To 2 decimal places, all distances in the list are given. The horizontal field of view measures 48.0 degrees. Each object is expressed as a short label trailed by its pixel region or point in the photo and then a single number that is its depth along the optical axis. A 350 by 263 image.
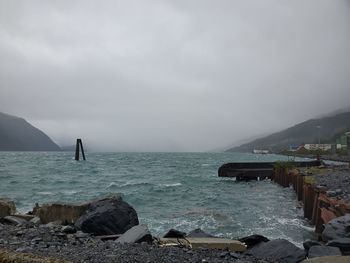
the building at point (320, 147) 163.60
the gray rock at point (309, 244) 10.13
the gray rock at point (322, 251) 8.84
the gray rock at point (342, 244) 9.41
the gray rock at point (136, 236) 10.04
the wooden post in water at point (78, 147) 99.26
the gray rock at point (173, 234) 11.87
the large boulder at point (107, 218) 12.54
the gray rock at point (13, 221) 13.00
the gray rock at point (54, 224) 12.12
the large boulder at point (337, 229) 10.67
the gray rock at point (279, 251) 8.90
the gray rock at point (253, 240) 11.29
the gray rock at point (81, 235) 10.48
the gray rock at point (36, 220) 13.71
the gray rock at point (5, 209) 14.95
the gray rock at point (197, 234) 12.69
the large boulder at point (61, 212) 14.99
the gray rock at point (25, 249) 7.63
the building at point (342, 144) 129.14
